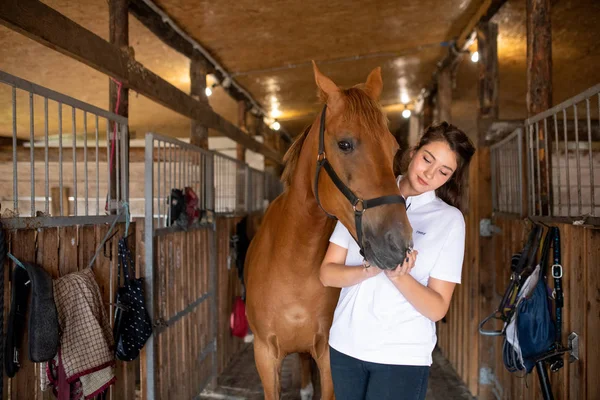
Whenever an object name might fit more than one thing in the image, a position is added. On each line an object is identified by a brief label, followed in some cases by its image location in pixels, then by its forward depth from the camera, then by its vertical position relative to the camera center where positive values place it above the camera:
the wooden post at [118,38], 2.39 +1.01
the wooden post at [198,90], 3.96 +1.11
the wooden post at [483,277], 2.92 -0.56
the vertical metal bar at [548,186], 2.25 +0.08
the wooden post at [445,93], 5.39 +1.43
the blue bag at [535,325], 1.72 -0.52
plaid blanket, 1.54 -0.55
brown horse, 1.20 -0.08
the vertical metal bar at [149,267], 2.18 -0.34
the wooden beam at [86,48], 1.43 +0.68
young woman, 1.20 -0.27
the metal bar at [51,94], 1.32 +0.41
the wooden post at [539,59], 2.39 +0.83
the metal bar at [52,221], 1.36 -0.06
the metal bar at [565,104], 1.55 +0.42
